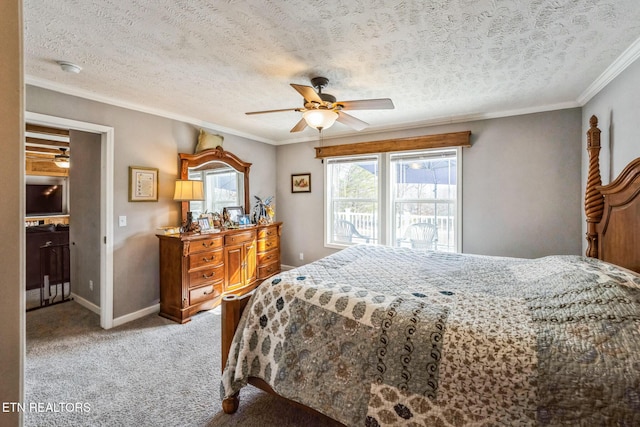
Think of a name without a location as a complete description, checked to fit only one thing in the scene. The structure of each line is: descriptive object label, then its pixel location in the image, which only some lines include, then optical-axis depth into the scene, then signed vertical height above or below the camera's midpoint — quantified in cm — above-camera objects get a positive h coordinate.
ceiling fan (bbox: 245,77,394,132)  217 +86
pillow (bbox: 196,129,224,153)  376 +94
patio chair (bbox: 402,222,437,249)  393 -38
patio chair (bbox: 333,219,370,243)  459 -39
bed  105 -60
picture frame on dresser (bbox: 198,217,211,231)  361 -20
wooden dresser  314 -76
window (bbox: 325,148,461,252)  383 +14
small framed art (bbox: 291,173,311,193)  488 +47
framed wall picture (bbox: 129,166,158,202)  315 +29
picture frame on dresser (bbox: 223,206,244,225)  412 -7
